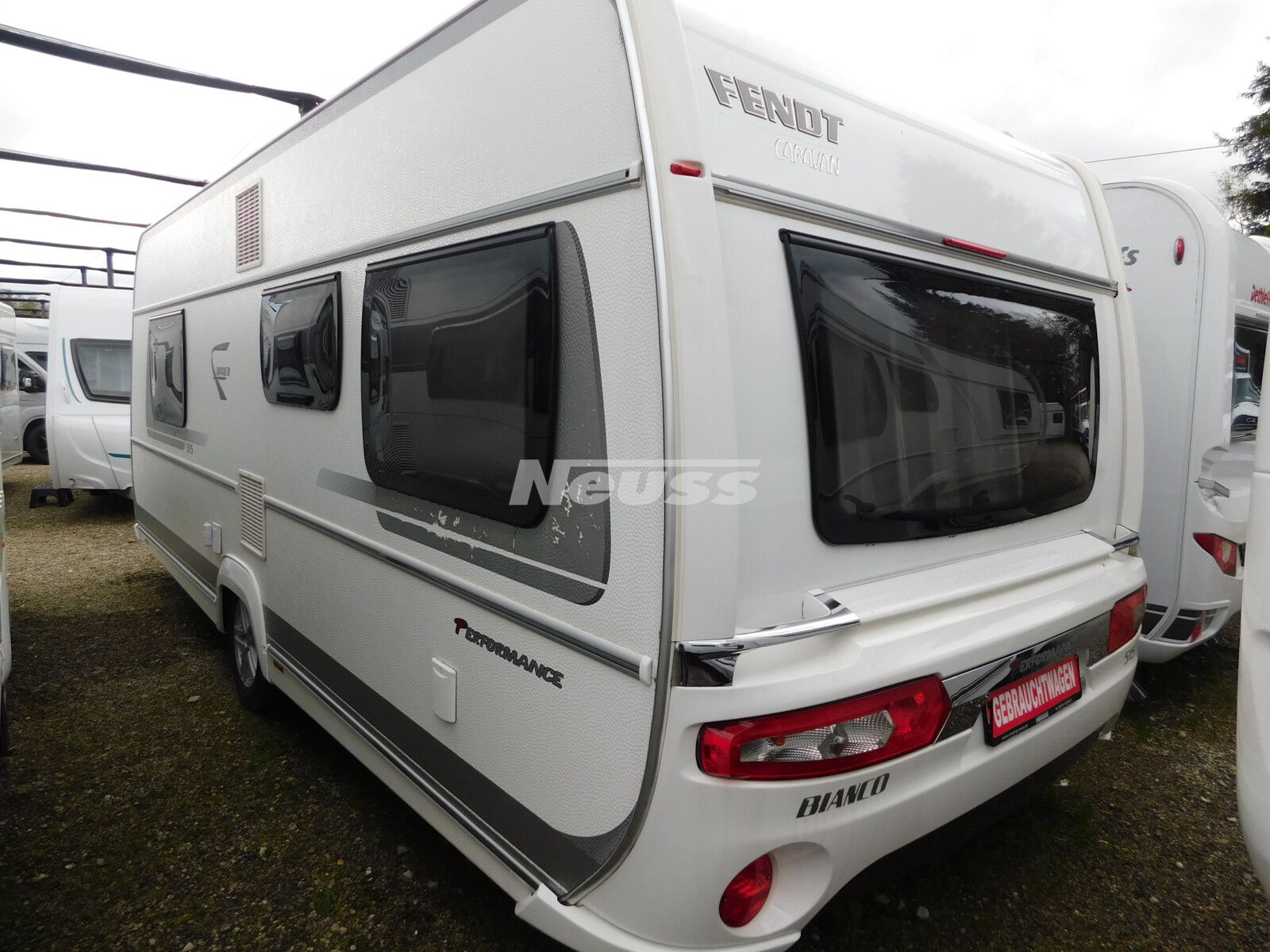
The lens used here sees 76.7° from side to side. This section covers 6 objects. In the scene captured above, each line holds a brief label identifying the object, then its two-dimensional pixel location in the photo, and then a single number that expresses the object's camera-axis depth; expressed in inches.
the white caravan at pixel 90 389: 324.5
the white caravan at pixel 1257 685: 64.4
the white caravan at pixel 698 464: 61.9
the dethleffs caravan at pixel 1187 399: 147.6
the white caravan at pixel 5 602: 115.6
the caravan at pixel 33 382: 452.1
